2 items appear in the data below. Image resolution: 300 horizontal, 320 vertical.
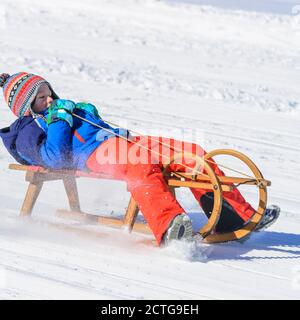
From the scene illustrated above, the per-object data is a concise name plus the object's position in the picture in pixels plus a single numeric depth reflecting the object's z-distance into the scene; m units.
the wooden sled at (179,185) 7.87
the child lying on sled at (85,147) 7.89
